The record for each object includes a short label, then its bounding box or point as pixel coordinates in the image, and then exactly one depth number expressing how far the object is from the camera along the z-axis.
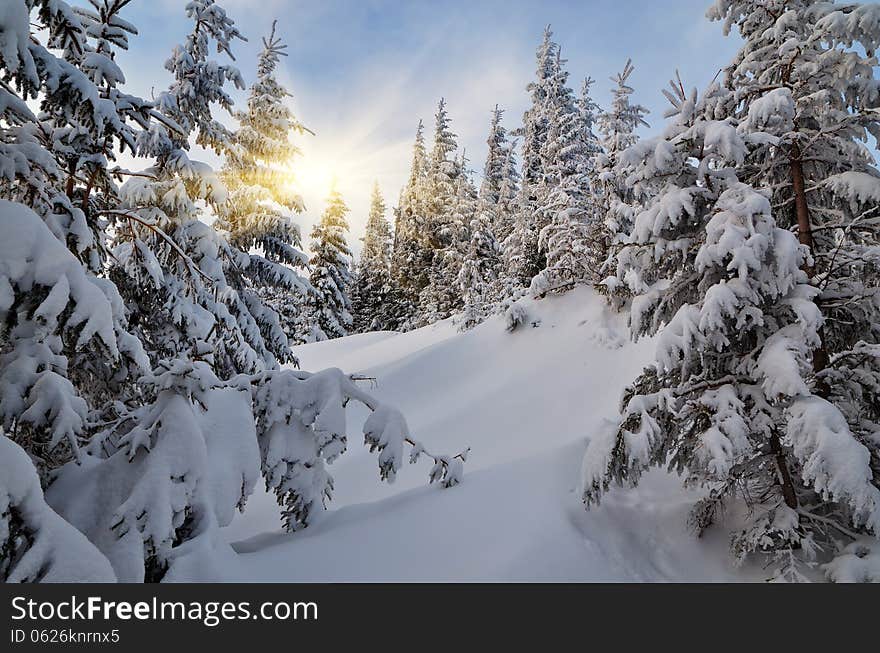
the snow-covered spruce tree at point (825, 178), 4.64
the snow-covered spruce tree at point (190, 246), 8.20
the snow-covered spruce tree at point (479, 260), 31.19
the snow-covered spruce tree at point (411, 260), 40.81
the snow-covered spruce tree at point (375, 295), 41.19
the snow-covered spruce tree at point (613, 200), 13.37
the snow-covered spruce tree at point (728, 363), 4.15
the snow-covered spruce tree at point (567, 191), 15.50
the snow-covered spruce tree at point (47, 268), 2.73
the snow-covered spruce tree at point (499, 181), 35.84
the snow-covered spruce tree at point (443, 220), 34.69
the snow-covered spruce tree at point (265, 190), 13.54
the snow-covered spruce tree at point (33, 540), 2.34
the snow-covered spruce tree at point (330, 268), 30.89
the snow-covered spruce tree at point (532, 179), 23.86
